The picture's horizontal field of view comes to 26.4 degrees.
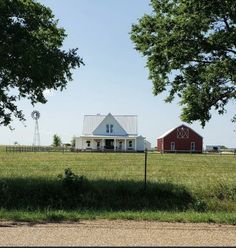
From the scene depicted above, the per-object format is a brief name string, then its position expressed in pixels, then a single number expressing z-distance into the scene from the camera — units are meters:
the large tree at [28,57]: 17.25
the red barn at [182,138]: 94.94
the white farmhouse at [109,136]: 90.56
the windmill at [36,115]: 88.47
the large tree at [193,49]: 18.45
